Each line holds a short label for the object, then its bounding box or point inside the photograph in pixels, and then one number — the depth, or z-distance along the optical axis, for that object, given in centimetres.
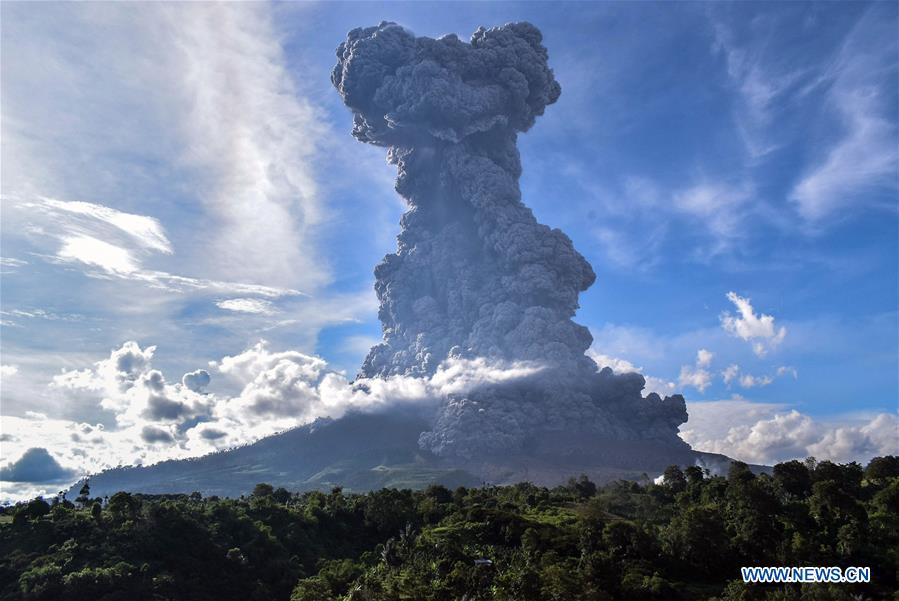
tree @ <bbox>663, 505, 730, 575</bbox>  6975
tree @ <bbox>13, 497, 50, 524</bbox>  9706
